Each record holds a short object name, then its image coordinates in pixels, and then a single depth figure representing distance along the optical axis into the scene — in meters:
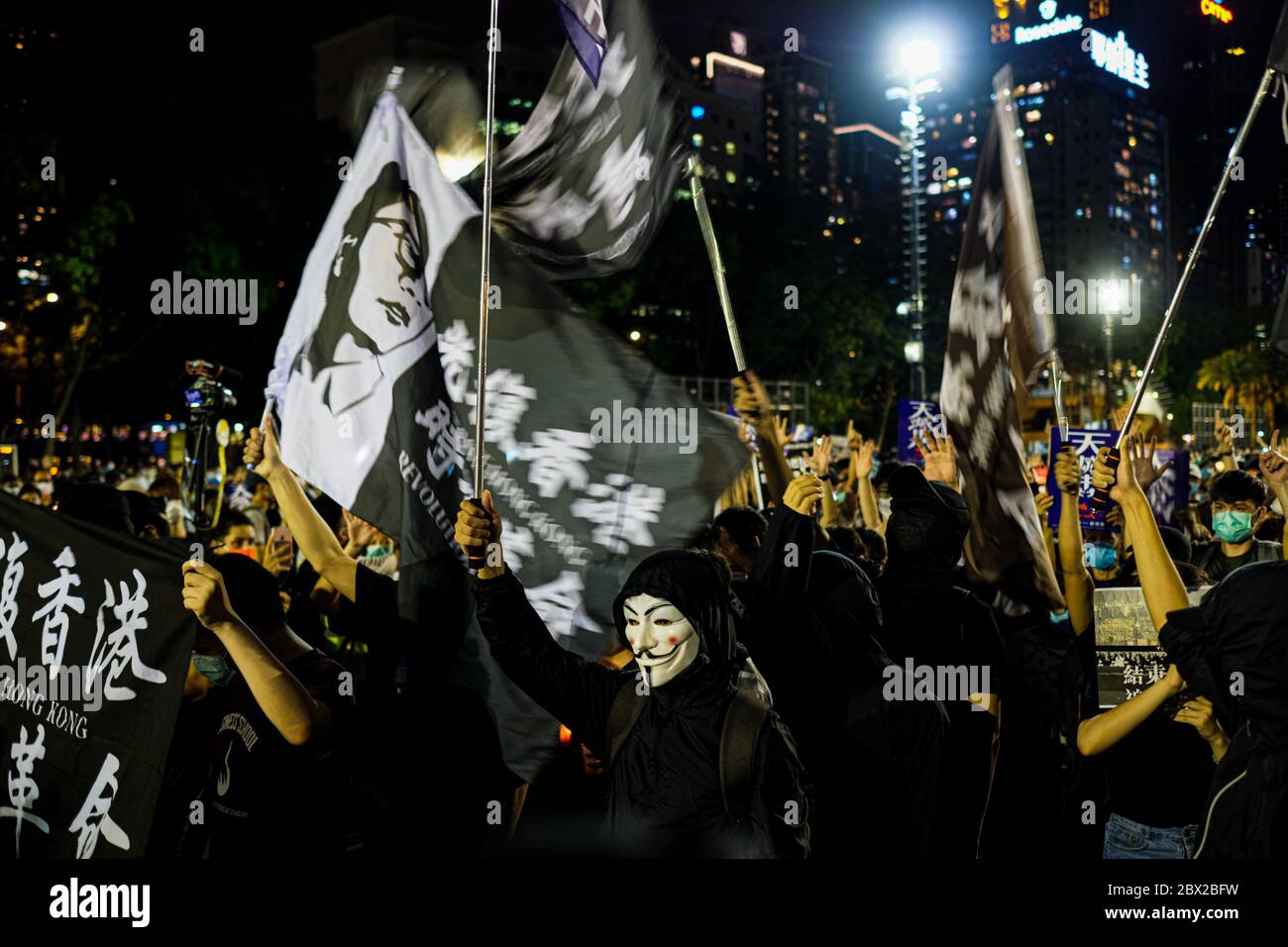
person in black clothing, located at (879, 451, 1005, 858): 4.72
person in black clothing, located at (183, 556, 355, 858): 3.64
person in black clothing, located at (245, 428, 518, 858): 4.40
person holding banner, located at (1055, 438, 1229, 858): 4.34
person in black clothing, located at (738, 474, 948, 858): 4.10
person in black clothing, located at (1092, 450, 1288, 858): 3.07
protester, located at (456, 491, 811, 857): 3.33
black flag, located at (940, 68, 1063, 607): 5.29
